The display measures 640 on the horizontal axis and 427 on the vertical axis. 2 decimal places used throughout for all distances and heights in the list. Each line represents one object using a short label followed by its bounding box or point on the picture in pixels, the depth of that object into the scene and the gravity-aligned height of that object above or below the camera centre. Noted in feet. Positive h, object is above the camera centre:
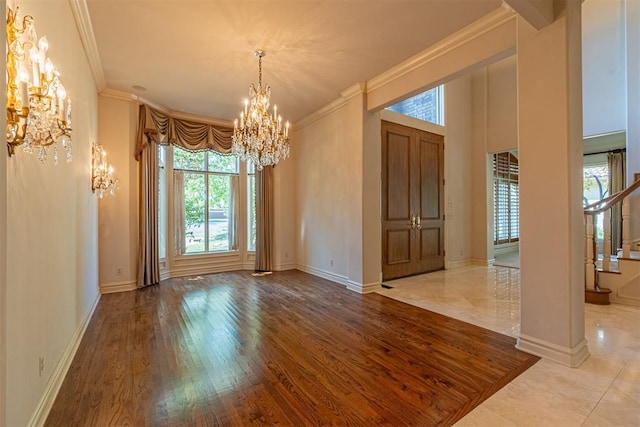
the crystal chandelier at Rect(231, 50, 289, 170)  11.37 +3.31
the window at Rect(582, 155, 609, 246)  24.59 +2.86
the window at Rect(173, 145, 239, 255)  18.70 +0.93
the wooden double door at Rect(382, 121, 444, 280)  16.85 +0.74
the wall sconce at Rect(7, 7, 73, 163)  4.33 +2.01
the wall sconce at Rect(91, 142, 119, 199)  12.23 +1.87
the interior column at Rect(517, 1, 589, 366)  7.50 +0.65
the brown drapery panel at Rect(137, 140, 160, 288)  15.56 -0.23
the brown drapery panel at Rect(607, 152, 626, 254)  22.70 +2.50
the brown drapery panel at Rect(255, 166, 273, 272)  19.86 -0.55
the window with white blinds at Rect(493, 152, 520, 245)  23.12 +1.21
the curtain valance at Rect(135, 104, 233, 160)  15.66 +5.00
